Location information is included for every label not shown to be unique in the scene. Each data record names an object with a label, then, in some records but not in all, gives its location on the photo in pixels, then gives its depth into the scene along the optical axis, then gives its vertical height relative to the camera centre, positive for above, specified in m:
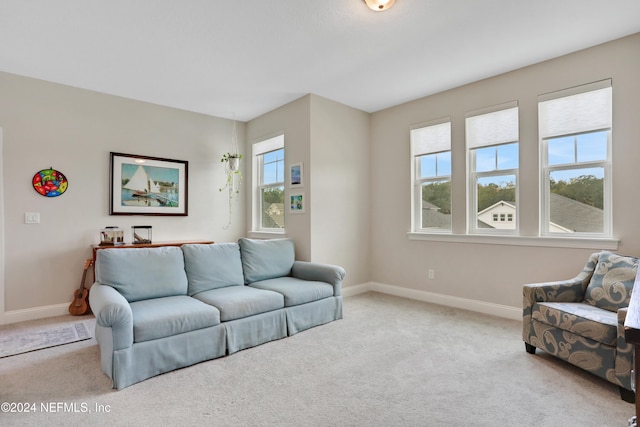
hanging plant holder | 4.94 +0.78
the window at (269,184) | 5.00 +0.48
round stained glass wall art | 3.66 +0.36
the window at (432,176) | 4.17 +0.52
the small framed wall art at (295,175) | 4.36 +0.53
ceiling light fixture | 2.38 +1.54
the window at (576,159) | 3.05 +0.54
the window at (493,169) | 3.61 +0.53
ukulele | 3.73 -0.98
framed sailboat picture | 4.19 +0.39
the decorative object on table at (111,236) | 3.99 -0.27
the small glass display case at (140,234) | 4.25 -0.25
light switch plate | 3.60 -0.04
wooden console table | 3.84 -0.38
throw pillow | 2.37 -0.50
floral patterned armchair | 2.05 -0.71
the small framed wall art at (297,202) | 4.32 +0.17
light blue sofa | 2.24 -0.73
